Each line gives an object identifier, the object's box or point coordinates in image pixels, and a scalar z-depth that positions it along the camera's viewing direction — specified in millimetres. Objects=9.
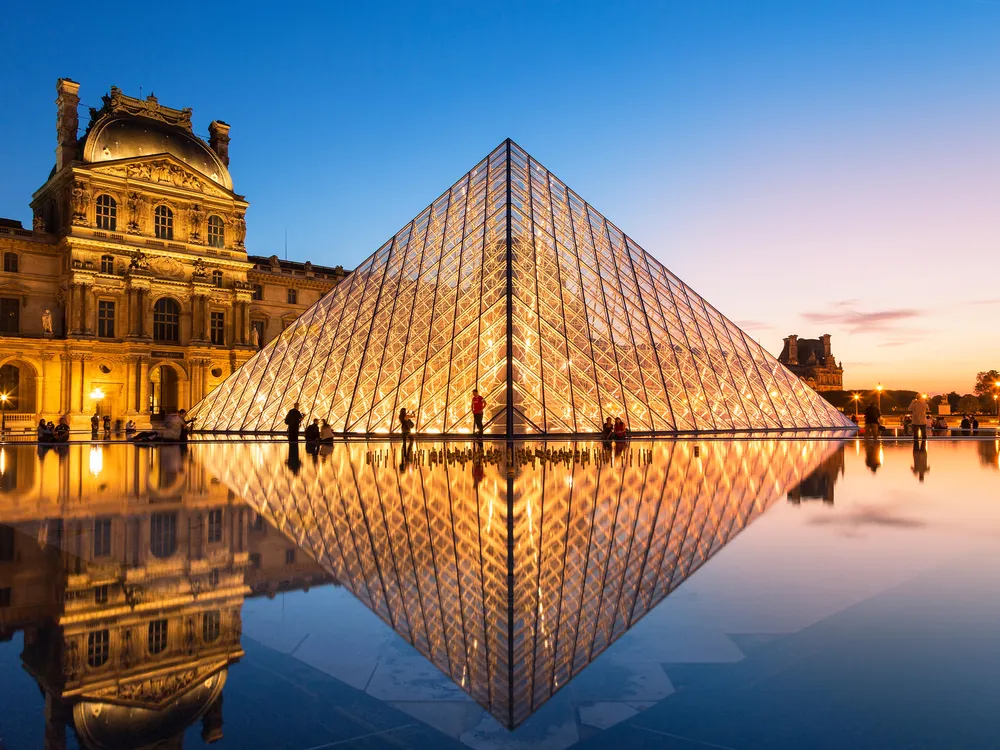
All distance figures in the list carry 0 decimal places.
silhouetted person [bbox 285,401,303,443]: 20391
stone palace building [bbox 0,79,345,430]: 41562
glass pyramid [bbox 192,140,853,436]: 21031
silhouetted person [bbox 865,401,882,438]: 23656
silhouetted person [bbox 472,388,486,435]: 18988
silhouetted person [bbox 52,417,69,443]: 24177
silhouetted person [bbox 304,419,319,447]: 20492
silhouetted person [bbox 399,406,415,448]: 19453
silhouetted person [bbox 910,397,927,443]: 22359
